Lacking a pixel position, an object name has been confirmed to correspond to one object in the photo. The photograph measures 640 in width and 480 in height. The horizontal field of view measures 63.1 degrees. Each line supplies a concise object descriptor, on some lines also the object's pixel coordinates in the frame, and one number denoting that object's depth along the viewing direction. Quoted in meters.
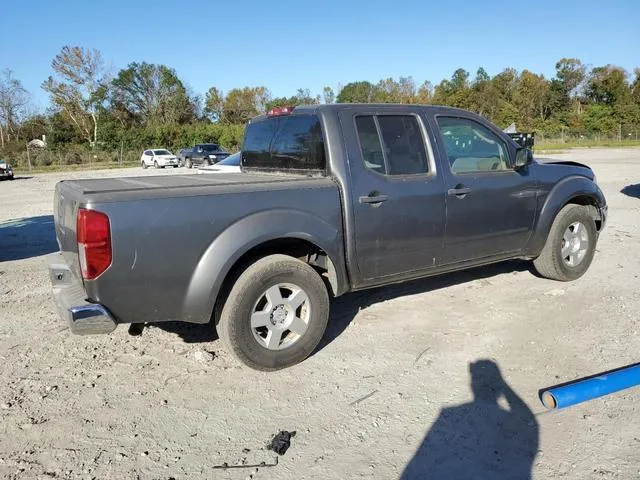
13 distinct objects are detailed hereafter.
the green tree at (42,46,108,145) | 63.03
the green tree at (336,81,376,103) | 85.06
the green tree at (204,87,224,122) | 87.44
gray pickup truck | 3.27
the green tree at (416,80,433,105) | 81.31
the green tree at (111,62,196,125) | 75.94
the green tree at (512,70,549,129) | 68.38
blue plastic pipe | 3.18
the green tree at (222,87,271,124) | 86.58
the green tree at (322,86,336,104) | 85.36
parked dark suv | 37.00
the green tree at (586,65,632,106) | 69.50
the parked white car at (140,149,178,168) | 39.59
